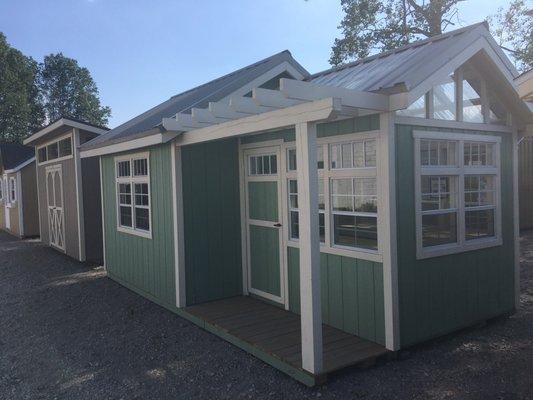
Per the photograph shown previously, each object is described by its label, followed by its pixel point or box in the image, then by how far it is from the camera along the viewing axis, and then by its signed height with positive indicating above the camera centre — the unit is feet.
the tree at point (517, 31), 60.34 +19.19
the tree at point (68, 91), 129.59 +28.07
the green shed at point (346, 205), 14.03 -0.81
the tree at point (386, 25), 63.26 +21.68
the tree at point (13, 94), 106.73 +22.63
